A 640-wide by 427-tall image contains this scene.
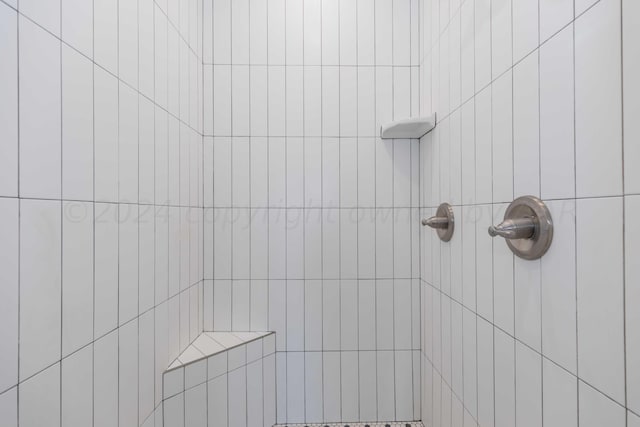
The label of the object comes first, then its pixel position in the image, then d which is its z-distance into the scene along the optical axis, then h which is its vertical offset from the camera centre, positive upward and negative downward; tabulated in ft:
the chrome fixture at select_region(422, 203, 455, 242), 3.65 -0.10
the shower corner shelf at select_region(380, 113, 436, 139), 4.12 +1.25
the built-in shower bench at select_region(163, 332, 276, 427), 3.64 -2.25
